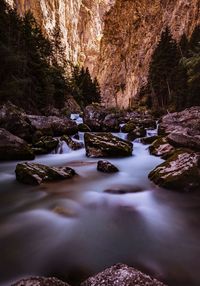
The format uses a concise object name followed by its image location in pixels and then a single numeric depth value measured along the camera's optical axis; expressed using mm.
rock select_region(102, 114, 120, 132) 19719
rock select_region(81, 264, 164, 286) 2854
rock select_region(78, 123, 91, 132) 18406
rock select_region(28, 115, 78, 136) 15414
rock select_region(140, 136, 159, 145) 14259
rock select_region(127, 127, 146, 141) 16245
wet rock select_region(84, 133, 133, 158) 11172
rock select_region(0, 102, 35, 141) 13559
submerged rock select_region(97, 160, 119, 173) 8742
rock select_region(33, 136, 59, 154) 11820
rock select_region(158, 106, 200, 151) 10297
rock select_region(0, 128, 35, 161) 10166
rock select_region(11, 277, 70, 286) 2810
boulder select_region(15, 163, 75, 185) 7227
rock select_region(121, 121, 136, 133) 18859
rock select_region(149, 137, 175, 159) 10828
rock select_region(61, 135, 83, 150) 13016
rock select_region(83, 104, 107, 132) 20234
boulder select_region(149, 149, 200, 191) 6586
